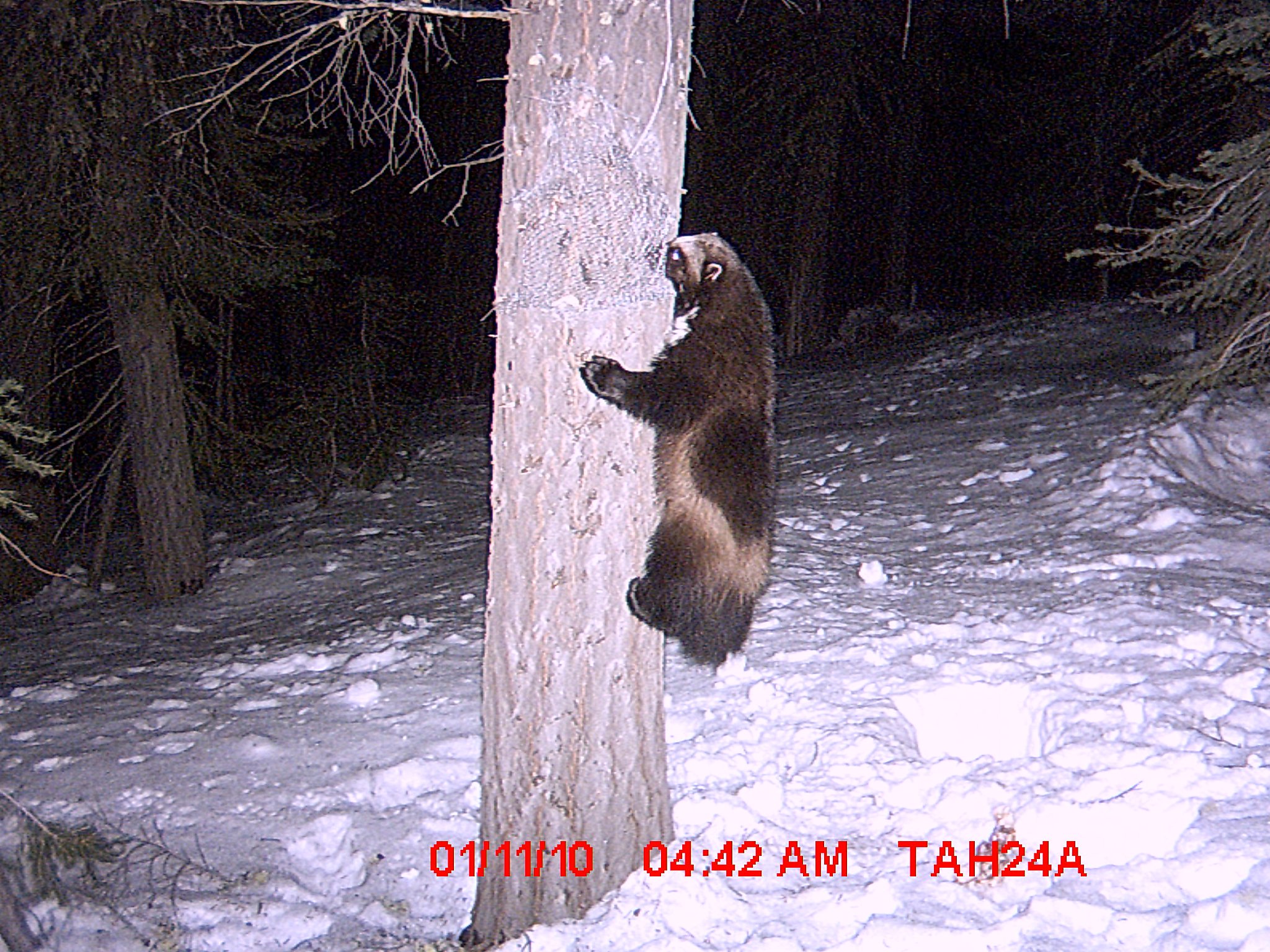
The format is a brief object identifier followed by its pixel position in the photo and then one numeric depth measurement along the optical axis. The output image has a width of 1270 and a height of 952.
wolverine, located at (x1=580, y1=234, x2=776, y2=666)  4.57
